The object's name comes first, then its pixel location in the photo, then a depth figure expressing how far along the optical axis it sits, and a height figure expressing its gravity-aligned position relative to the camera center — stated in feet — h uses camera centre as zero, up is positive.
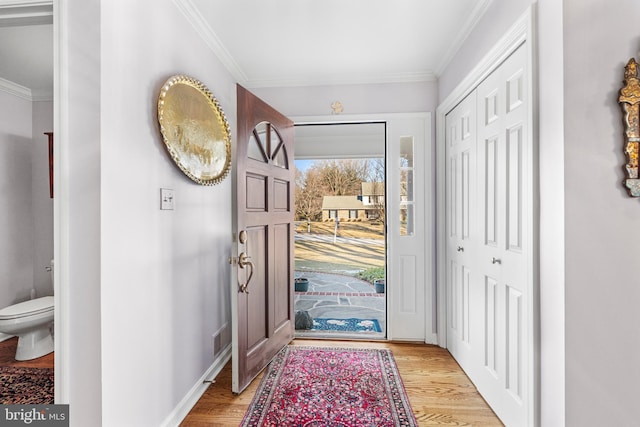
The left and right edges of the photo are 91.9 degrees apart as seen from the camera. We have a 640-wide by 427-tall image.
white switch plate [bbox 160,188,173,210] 5.37 +0.24
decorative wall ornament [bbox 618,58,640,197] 3.43 +1.01
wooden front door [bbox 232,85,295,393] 6.75 -0.68
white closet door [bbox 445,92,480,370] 7.14 -0.44
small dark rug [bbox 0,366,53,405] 6.70 -4.06
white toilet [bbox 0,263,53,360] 8.06 -3.01
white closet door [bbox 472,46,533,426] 4.94 -0.56
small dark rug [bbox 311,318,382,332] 10.71 -4.11
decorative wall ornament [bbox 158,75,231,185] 5.41 +1.64
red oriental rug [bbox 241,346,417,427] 5.87 -3.93
